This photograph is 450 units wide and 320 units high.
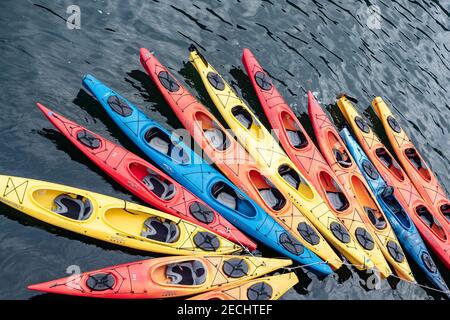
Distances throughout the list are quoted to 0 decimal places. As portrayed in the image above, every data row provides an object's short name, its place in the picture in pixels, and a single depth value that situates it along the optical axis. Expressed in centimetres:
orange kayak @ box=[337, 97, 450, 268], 1405
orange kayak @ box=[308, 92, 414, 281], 1331
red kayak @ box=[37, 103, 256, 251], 1241
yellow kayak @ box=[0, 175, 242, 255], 1142
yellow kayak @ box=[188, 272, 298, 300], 1119
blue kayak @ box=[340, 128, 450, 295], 1325
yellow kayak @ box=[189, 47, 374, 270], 1302
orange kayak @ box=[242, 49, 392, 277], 1325
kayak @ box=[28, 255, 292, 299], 1044
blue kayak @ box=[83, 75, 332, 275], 1253
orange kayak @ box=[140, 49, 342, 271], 1287
